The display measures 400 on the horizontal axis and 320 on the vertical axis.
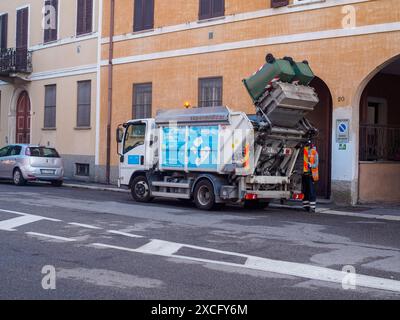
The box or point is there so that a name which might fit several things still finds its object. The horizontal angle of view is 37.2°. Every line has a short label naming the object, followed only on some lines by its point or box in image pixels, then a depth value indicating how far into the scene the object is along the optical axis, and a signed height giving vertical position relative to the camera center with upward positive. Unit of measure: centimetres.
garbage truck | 1377 +56
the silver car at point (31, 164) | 2158 -1
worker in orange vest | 1503 -12
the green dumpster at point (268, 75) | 1363 +219
